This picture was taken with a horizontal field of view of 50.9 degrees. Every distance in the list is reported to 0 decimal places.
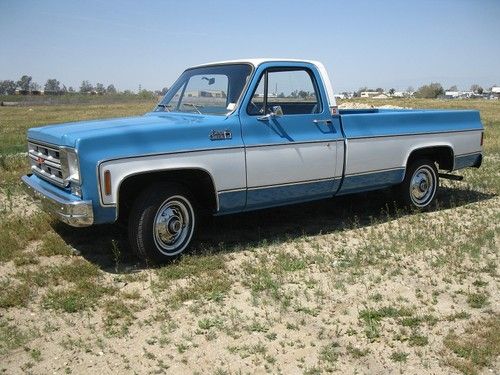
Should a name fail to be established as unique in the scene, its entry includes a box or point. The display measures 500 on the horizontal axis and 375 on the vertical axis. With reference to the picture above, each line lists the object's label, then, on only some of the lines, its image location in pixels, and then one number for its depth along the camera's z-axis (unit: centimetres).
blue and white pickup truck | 456
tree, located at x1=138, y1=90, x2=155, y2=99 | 7756
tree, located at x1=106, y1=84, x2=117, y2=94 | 13035
